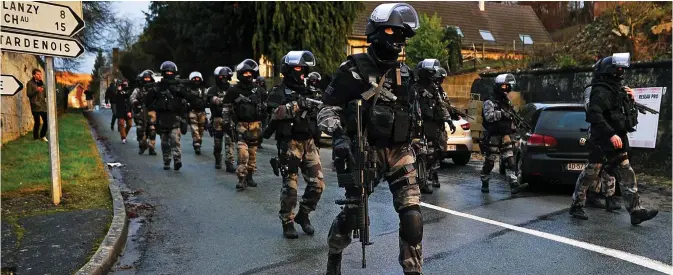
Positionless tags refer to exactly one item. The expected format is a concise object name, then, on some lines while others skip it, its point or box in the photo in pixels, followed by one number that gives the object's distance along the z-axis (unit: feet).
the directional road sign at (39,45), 20.47
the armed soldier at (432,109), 26.76
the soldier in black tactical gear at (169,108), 35.37
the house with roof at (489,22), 122.42
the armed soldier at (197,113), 42.68
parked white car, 39.29
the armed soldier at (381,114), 13.06
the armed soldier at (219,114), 35.42
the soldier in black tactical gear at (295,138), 19.12
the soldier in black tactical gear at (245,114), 28.37
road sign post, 20.58
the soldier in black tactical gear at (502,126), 28.48
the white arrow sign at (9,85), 21.02
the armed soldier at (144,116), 40.27
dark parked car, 27.45
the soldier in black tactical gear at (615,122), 20.84
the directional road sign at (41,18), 20.54
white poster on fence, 34.74
